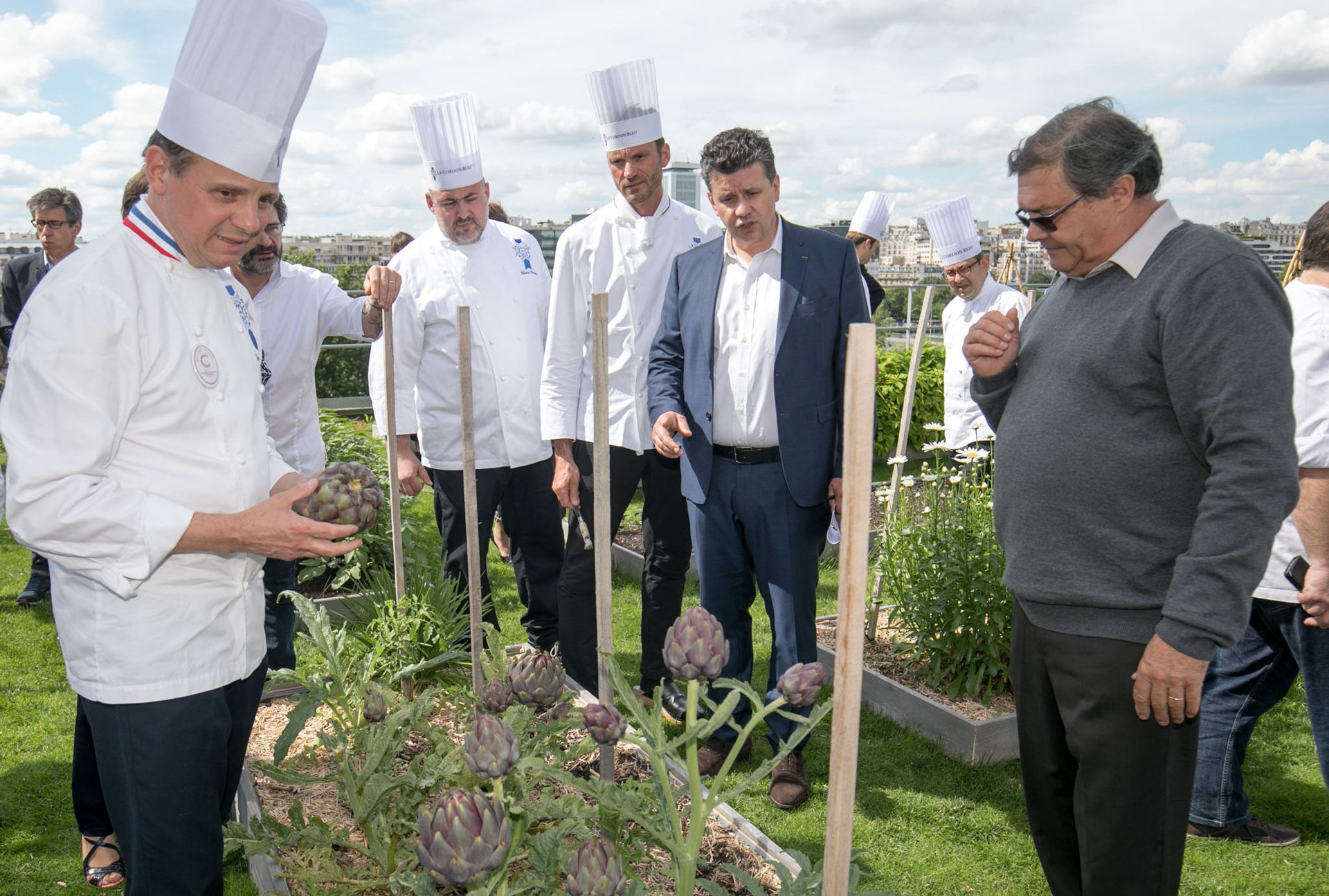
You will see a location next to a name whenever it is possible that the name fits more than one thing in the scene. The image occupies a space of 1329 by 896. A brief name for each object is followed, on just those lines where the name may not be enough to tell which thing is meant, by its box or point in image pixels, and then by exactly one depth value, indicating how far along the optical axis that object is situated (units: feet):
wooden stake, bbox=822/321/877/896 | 4.11
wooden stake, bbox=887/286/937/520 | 14.82
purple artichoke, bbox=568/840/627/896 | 4.26
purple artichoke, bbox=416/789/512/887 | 4.41
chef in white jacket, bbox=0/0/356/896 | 5.38
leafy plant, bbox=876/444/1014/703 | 12.67
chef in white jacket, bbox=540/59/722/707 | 12.39
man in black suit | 17.80
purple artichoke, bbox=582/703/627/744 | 5.83
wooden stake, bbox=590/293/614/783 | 7.90
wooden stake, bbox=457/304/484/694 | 9.40
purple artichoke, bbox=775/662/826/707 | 5.28
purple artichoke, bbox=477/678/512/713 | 6.89
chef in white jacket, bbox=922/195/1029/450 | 17.98
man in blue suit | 10.50
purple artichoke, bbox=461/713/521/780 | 5.35
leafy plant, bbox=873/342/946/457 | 31.83
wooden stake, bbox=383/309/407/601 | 10.39
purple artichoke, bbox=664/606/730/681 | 5.23
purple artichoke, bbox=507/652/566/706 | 6.64
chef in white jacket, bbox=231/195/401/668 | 11.52
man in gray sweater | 5.95
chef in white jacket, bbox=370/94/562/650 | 13.24
